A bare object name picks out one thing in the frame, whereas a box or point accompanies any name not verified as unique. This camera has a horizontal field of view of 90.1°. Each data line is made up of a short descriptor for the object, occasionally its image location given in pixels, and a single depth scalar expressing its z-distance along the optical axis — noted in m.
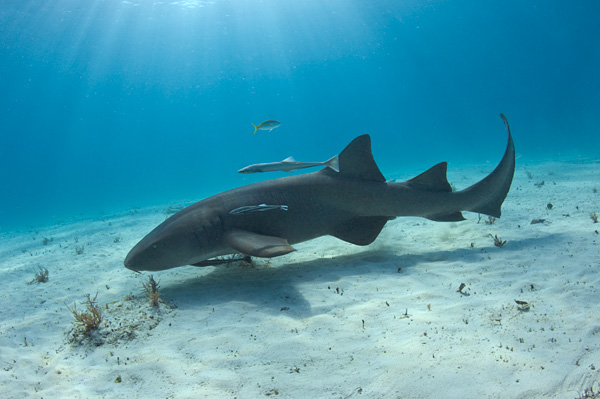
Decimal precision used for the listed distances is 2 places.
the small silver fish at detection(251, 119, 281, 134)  9.87
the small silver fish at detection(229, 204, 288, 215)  5.06
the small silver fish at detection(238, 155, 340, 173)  5.99
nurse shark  4.85
